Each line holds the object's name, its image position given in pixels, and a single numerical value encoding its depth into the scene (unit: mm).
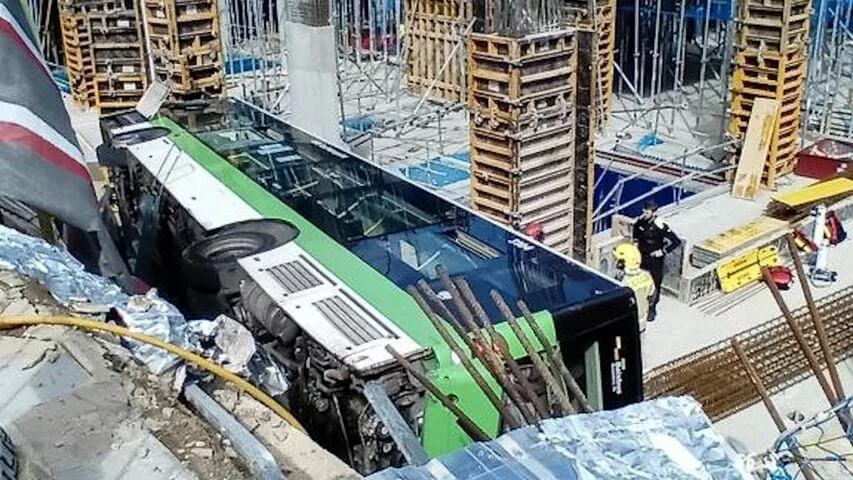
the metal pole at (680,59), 18656
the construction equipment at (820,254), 11922
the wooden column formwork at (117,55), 18047
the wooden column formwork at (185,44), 14109
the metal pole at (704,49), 17984
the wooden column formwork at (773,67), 14305
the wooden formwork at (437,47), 19484
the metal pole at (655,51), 18891
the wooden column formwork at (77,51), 18609
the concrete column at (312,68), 12547
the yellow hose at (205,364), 4324
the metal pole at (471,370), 5262
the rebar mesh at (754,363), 9375
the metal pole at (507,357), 5196
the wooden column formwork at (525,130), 11047
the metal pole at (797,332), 5941
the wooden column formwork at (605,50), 17828
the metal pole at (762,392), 6137
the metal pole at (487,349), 5035
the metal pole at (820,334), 6113
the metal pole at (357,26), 21284
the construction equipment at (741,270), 11766
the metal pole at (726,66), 16747
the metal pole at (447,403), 5308
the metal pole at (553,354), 5129
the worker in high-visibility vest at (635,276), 10602
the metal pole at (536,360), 4793
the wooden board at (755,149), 14781
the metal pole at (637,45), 19891
